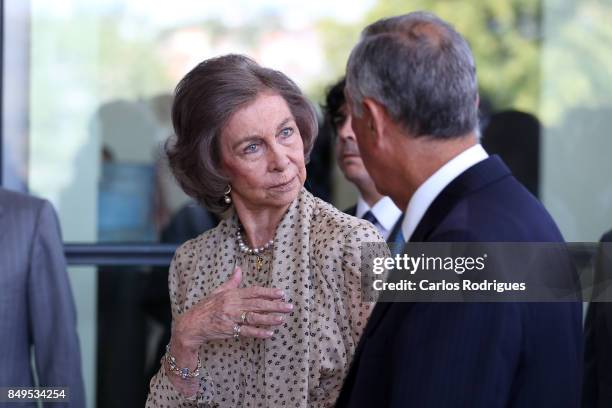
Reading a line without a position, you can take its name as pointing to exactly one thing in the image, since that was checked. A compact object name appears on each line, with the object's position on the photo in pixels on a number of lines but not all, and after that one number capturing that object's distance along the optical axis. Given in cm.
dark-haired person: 666
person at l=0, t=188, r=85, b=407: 634
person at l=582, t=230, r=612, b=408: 555
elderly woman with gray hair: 475
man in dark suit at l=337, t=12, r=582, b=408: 342
